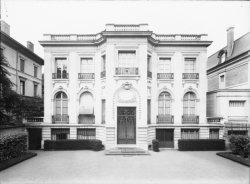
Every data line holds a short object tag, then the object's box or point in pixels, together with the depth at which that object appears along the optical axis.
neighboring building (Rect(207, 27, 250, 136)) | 16.53
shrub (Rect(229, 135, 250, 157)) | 12.05
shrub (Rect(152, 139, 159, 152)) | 14.32
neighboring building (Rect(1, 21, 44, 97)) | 18.17
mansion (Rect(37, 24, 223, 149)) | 15.23
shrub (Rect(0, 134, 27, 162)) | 10.94
